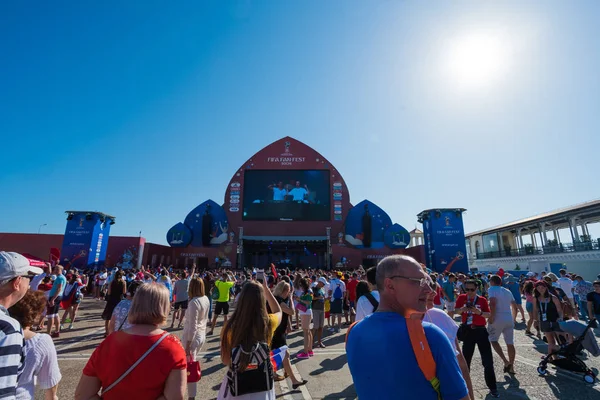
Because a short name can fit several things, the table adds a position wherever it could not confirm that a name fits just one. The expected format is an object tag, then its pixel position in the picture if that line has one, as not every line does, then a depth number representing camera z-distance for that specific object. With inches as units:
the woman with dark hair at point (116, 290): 272.8
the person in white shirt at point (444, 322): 121.4
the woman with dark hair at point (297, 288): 302.0
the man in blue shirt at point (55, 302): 295.7
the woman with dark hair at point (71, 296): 336.0
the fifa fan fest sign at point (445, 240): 1026.1
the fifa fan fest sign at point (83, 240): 986.1
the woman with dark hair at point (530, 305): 302.5
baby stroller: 195.9
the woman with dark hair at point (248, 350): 92.7
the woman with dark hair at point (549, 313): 231.3
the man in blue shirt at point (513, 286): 385.1
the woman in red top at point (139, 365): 68.3
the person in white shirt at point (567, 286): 379.6
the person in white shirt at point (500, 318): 203.9
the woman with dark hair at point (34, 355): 77.1
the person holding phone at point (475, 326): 165.3
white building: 860.0
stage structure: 1143.6
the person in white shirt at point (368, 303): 159.0
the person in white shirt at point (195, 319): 166.9
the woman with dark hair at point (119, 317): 171.2
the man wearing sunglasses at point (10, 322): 61.6
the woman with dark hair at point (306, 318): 242.8
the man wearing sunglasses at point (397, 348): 54.4
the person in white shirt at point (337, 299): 364.8
